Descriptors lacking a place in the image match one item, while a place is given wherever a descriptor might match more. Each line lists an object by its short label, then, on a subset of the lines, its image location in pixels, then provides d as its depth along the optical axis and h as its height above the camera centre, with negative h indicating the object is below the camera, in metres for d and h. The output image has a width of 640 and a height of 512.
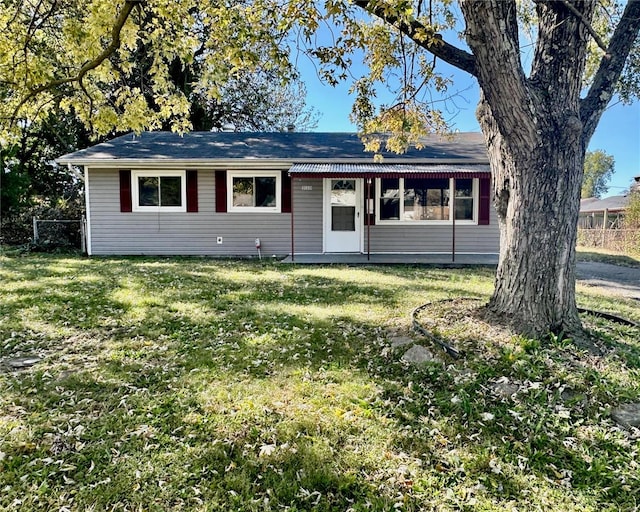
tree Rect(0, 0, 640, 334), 3.61 +1.64
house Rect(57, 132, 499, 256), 10.45 +0.52
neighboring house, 20.80 +1.09
